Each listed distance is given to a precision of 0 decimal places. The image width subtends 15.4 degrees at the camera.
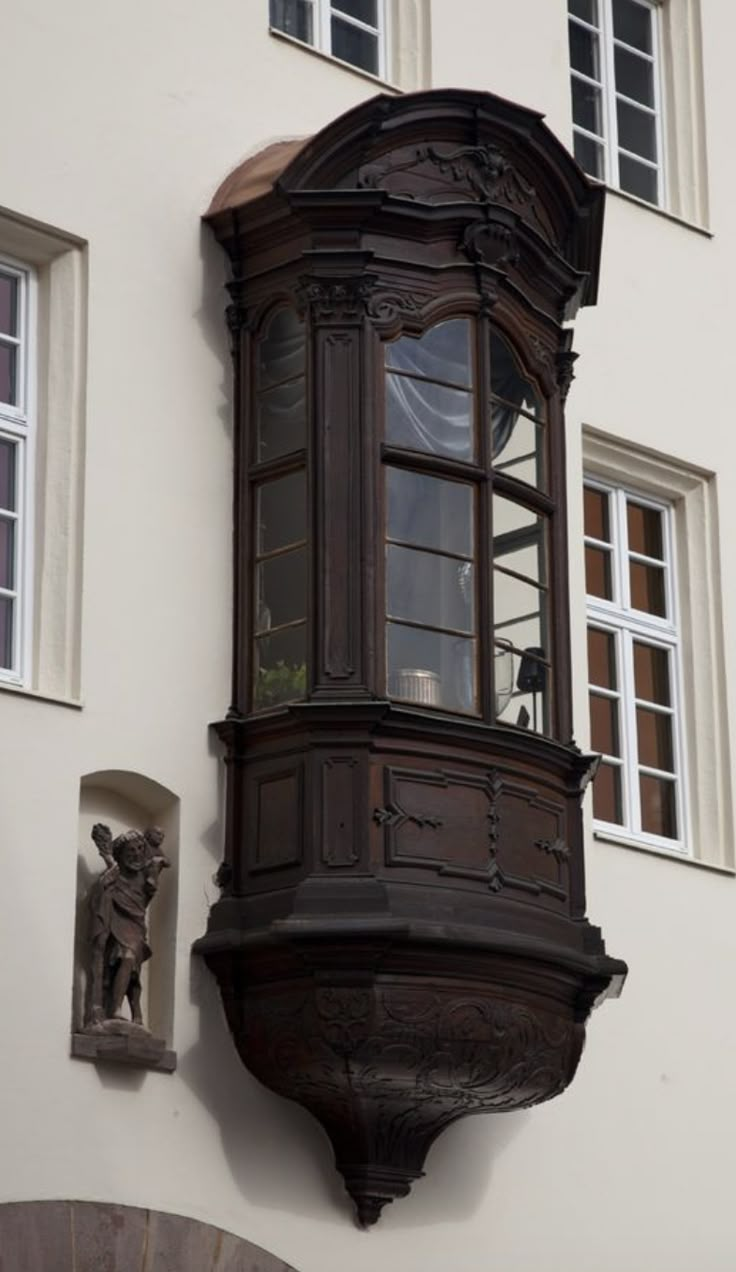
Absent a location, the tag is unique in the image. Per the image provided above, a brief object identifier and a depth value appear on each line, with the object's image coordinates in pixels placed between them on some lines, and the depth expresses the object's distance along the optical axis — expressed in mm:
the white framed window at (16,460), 10305
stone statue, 9852
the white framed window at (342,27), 12117
